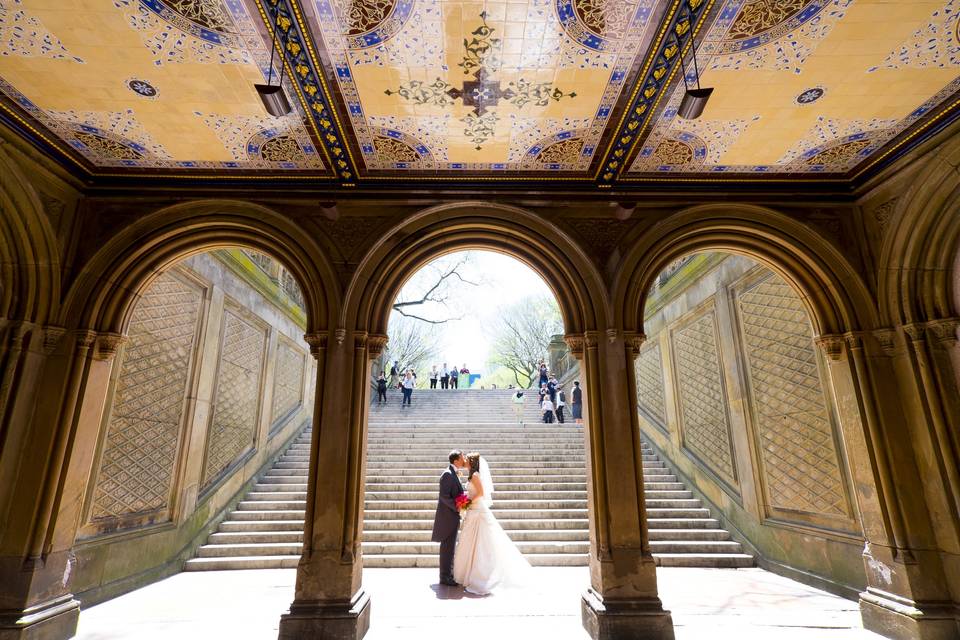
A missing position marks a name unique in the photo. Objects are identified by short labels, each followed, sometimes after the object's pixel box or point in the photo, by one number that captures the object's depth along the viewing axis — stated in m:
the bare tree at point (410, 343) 22.80
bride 5.05
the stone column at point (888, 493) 3.94
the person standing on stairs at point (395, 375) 17.87
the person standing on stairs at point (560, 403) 11.72
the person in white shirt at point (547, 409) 11.67
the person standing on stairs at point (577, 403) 11.41
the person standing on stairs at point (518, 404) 12.93
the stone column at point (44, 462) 3.89
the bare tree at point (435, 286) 18.94
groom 5.31
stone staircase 6.37
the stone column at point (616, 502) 3.90
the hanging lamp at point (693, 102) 3.10
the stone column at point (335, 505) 3.88
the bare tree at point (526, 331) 26.84
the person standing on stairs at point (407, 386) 13.53
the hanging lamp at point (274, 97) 3.11
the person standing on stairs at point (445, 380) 18.74
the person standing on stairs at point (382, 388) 13.92
